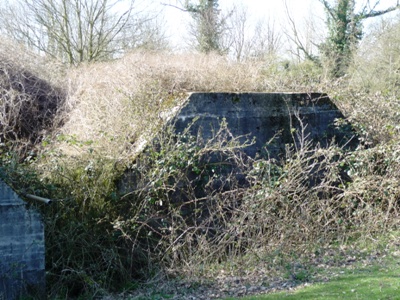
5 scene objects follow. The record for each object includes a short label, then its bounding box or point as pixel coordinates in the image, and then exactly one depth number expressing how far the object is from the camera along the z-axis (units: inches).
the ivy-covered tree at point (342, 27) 955.4
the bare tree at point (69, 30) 844.0
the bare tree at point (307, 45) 1030.4
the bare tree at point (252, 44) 808.3
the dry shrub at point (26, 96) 479.5
